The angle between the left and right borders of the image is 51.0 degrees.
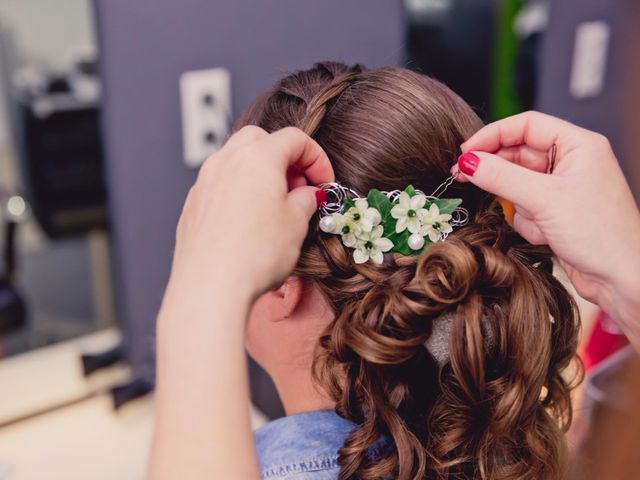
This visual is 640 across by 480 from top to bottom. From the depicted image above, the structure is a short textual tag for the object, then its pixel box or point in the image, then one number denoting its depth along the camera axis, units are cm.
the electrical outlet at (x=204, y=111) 141
